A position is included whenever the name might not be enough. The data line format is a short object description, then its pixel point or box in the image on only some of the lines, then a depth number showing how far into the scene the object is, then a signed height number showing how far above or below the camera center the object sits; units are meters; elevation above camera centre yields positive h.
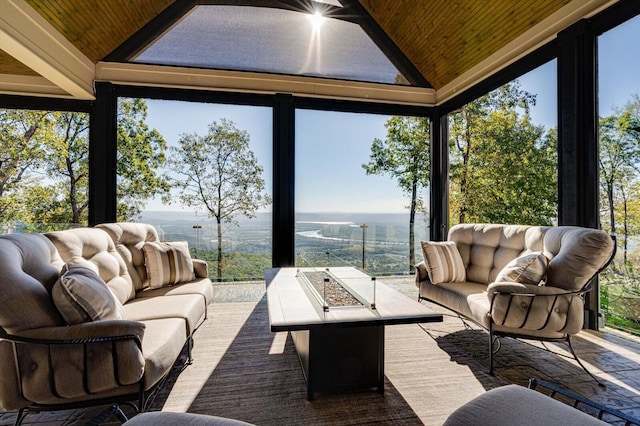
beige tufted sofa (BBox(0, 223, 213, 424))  1.51 -0.68
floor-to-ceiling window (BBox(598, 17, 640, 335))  2.94 +0.44
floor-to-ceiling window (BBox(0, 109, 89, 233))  4.55 +0.65
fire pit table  1.96 -0.70
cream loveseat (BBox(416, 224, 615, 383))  2.33 -0.57
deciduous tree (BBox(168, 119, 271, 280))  4.82 +0.59
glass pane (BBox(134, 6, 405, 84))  4.50 +2.50
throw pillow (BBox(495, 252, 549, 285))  2.46 -0.46
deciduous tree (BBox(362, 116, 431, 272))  5.48 +0.96
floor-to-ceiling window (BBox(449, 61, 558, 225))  3.81 +0.82
